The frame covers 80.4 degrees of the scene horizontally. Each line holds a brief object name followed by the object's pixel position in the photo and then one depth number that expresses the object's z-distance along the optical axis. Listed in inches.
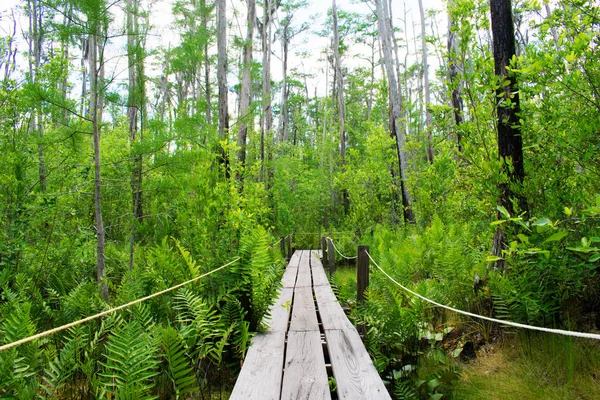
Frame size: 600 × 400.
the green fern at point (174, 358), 91.0
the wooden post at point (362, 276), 177.0
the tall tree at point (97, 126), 163.9
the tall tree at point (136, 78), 182.9
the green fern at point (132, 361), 82.6
